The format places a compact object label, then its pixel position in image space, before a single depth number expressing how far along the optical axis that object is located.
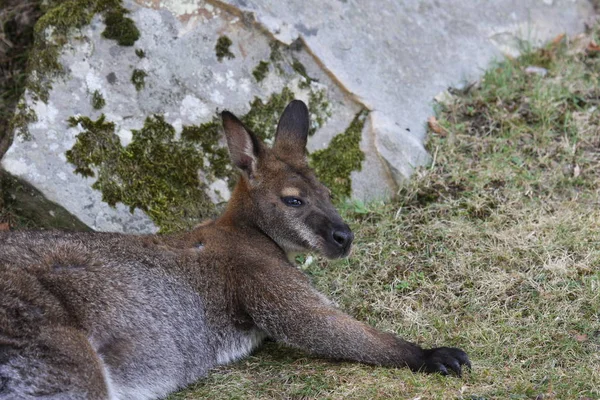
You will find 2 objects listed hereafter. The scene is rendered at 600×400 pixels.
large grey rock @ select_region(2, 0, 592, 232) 15.39
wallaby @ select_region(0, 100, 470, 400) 10.34
